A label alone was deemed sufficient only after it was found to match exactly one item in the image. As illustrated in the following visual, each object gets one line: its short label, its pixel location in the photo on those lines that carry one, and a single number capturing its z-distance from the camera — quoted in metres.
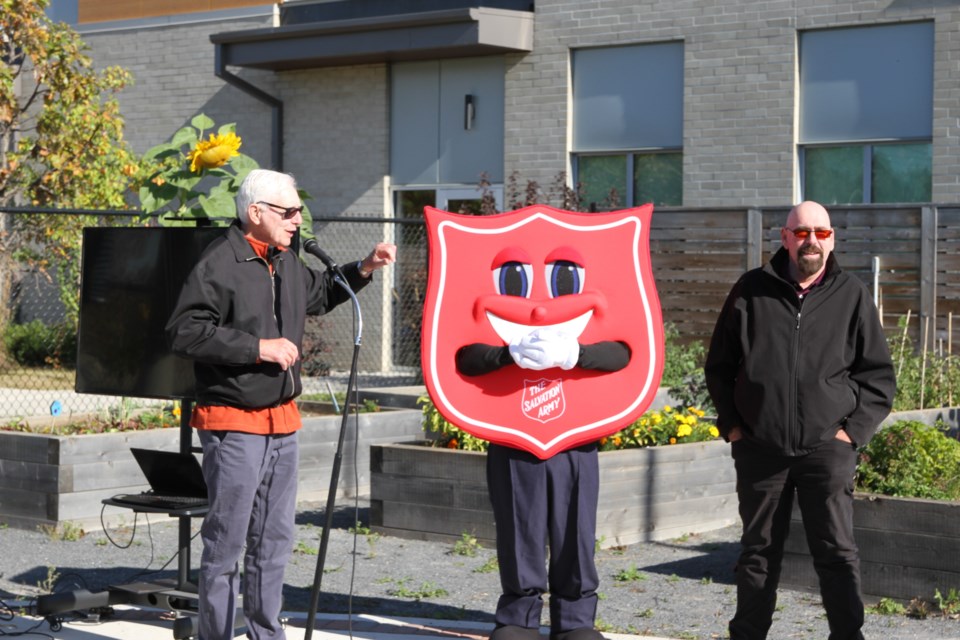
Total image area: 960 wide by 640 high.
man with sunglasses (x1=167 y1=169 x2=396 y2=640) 11.74
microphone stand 10.88
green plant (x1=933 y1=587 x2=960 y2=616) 14.56
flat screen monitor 14.83
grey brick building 32.87
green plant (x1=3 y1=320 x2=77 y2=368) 40.59
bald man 12.06
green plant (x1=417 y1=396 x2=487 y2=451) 18.92
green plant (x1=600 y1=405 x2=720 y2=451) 19.06
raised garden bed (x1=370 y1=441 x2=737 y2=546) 18.14
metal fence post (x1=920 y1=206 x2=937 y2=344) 28.94
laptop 13.95
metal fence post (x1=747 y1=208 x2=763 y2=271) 30.73
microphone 11.26
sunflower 17.92
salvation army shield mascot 12.64
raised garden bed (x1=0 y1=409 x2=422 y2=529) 19.12
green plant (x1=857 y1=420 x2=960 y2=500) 15.63
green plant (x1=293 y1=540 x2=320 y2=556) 18.14
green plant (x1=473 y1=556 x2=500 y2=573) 16.94
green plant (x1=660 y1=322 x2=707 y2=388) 26.25
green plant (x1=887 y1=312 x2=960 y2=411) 24.69
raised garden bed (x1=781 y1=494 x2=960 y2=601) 14.73
